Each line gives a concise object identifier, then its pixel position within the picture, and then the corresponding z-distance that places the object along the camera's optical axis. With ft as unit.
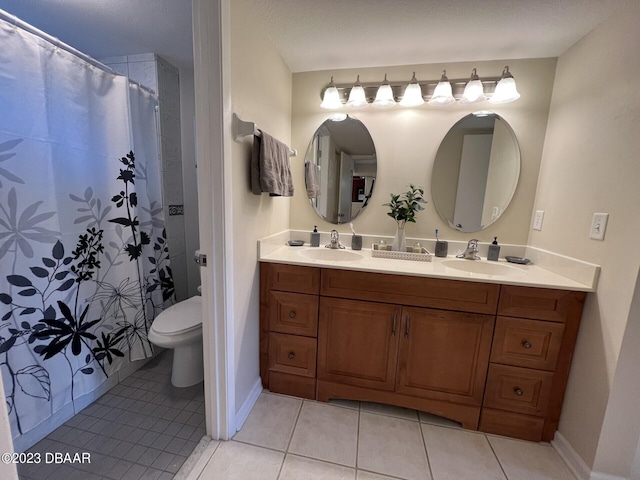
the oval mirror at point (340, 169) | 6.41
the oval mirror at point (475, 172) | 5.83
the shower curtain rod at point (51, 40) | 3.78
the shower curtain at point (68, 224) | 4.00
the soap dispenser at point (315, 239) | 6.59
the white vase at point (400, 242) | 6.10
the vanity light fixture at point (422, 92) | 5.44
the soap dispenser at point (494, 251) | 5.86
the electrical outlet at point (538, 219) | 5.55
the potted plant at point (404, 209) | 6.02
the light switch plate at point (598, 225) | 4.05
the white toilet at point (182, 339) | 5.29
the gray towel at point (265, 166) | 4.54
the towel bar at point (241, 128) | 4.07
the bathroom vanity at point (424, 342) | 4.49
